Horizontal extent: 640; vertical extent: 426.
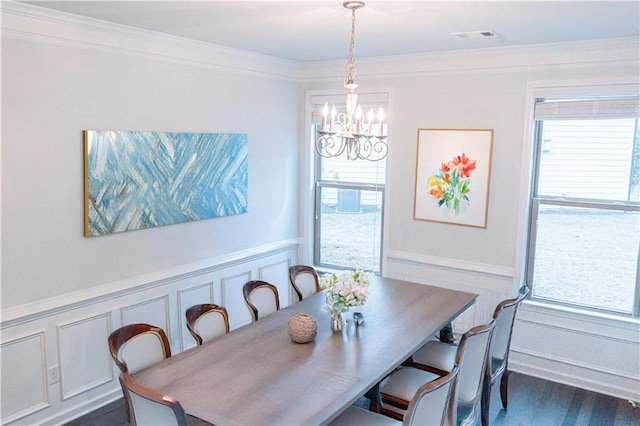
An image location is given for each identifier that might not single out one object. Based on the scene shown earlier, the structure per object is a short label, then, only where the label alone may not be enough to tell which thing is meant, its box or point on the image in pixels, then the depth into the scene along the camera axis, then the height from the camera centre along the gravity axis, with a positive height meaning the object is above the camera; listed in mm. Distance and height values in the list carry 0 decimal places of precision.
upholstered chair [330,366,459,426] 2354 -1189
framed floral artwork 4551 -130
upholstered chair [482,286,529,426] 3484 -1273
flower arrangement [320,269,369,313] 3174 -825
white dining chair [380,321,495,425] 3020 -1353
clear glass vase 3254 -1029
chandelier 2918 +181
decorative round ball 3039 -1005
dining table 2359 -1113
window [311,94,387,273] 5316 -540
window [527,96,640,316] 4059 -313
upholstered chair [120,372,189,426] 2189 -1098
